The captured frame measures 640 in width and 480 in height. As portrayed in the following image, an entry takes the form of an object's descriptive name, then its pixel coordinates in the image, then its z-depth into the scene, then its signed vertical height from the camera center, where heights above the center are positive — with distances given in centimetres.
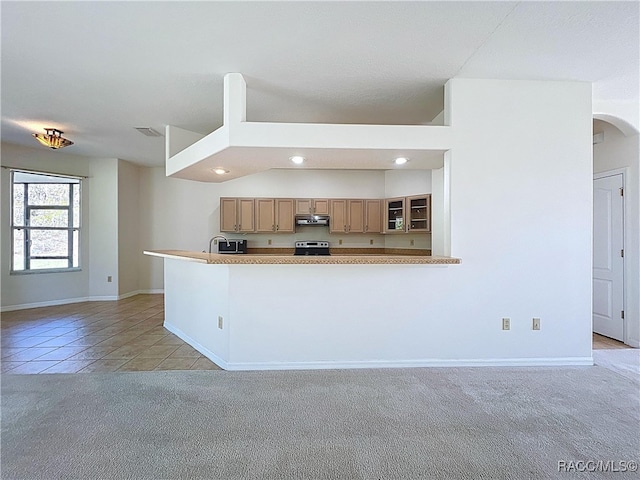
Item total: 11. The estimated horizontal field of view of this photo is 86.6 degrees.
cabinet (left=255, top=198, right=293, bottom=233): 637 +45
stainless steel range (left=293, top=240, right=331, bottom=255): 637 -14
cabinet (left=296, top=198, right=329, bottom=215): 643 +64
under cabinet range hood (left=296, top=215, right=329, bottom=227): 635 +37
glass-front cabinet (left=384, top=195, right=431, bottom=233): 555 +44
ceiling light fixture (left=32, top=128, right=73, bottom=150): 433 +128
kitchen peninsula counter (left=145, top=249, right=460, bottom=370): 312 -68
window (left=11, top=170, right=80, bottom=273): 546 +30
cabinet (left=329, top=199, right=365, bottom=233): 640 +45
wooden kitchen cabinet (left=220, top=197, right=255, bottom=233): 639 +48
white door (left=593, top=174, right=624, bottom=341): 393 -21
